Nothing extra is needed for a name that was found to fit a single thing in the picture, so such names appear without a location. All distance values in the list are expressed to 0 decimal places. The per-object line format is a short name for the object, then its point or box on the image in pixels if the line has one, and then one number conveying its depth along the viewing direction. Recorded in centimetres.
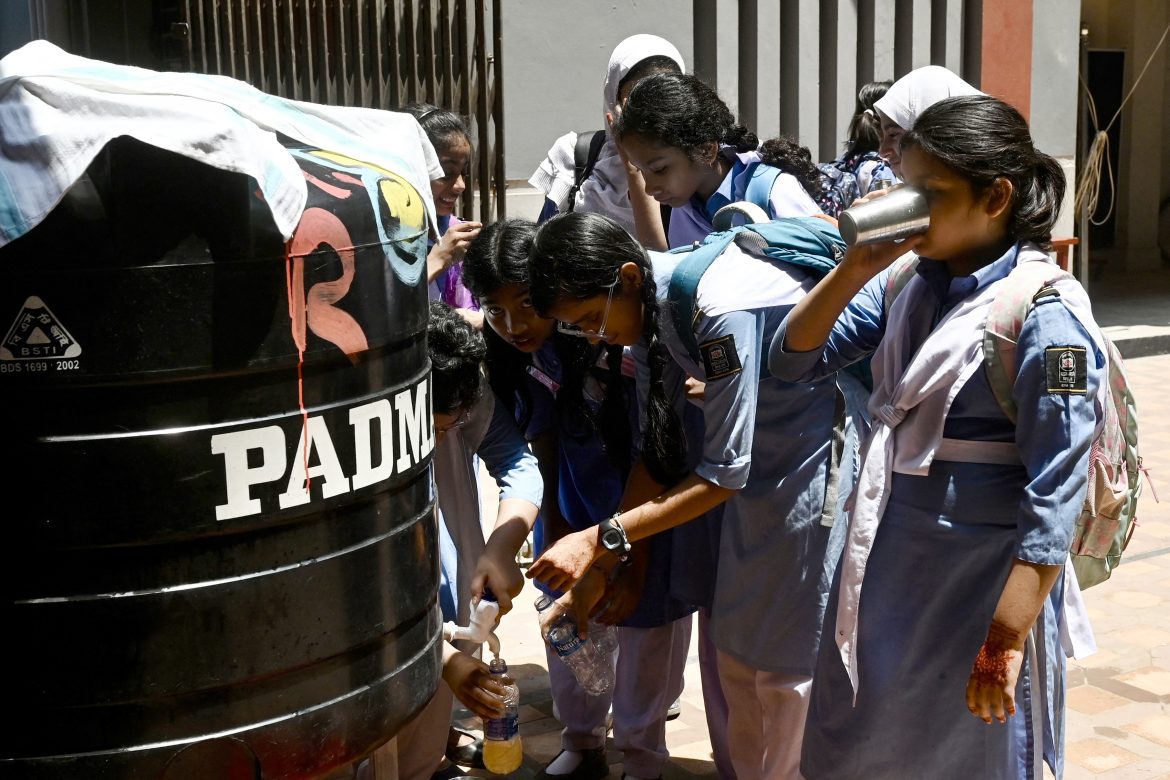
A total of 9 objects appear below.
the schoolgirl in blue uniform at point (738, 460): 259
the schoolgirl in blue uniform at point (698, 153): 314
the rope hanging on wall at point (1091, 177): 1000
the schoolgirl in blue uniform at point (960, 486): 210
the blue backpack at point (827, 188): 324
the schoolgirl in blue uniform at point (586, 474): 293
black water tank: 150
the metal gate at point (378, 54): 621
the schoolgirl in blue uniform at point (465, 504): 270
